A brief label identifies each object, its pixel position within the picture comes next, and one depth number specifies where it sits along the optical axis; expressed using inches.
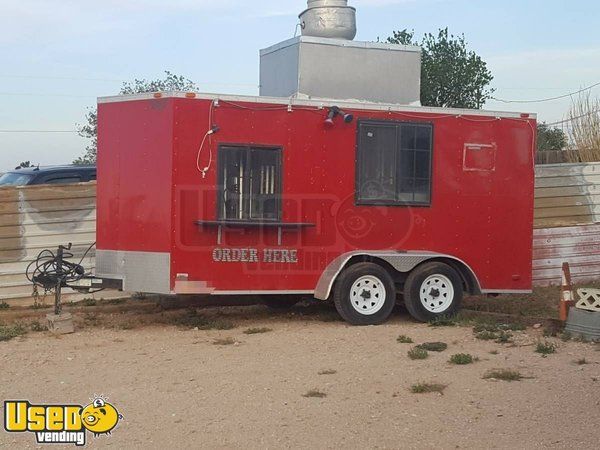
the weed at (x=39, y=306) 444.8
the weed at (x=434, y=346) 335.3
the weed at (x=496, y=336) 350.0
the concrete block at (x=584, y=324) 345.0
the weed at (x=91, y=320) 402.3
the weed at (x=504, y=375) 285.3
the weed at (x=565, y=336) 352.8
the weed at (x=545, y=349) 326.3
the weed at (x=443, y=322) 396.8
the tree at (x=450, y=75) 828.0
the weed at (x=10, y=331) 363.9
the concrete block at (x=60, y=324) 373.7
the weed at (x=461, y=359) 309.0
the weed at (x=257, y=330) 380.9
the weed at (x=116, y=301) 461.4
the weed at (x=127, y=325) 394.2
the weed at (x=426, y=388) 269.4
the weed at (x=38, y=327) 383.2
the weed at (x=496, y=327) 374.0
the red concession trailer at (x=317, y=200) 376.8
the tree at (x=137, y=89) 1066.1
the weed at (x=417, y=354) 319.3
